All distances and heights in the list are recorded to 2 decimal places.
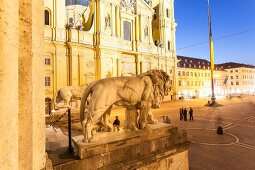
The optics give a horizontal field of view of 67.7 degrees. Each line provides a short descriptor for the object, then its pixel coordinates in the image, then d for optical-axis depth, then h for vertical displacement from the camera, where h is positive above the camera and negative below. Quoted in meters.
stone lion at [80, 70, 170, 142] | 3.40 -0.12
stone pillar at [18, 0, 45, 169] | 2.08 +0.05
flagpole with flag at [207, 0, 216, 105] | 25.65 +5.09
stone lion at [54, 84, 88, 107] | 10.29 -0.18
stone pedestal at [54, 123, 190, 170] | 3.11 -1.15
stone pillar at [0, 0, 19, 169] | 1.71 +0.06
